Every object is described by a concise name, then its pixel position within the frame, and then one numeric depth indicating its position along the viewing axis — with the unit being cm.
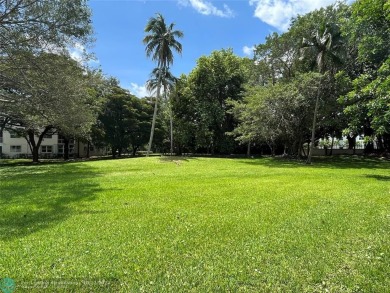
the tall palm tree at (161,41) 2828
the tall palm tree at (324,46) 2053
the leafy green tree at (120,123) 3778
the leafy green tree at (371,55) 1220
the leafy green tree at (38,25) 1231
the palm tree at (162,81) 2956
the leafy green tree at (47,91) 1418
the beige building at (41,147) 4659
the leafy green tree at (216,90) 3400
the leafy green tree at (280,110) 2256
